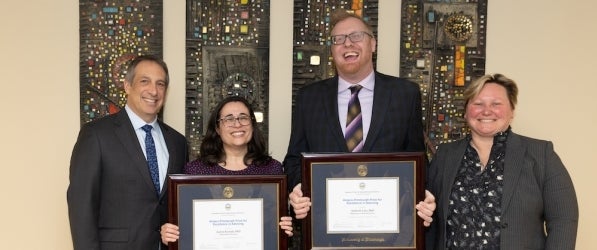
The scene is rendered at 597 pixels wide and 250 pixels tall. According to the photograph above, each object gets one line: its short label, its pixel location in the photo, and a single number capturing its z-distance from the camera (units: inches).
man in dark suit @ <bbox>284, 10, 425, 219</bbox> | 97.0
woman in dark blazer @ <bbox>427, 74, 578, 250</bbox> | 84.4
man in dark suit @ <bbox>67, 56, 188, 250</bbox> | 89.1
